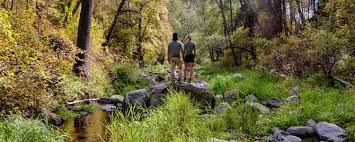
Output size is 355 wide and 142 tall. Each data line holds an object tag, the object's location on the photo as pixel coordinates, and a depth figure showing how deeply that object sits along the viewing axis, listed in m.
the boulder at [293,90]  13.87
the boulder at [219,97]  15.18
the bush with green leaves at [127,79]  20.55
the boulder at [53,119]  10.81
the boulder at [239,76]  19.28
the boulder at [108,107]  14.49
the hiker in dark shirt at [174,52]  13.23
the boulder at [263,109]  11.32
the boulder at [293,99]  11.96
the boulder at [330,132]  8.67
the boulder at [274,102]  13.29
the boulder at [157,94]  12.67
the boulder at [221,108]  10.92
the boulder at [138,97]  13.10
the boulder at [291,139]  8.55
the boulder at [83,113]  13.06
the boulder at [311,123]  9.56
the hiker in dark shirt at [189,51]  13.66
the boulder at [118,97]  16.61
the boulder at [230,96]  14.95
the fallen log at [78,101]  13.46
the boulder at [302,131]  9.30
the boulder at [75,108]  13.45
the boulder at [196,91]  12.59
